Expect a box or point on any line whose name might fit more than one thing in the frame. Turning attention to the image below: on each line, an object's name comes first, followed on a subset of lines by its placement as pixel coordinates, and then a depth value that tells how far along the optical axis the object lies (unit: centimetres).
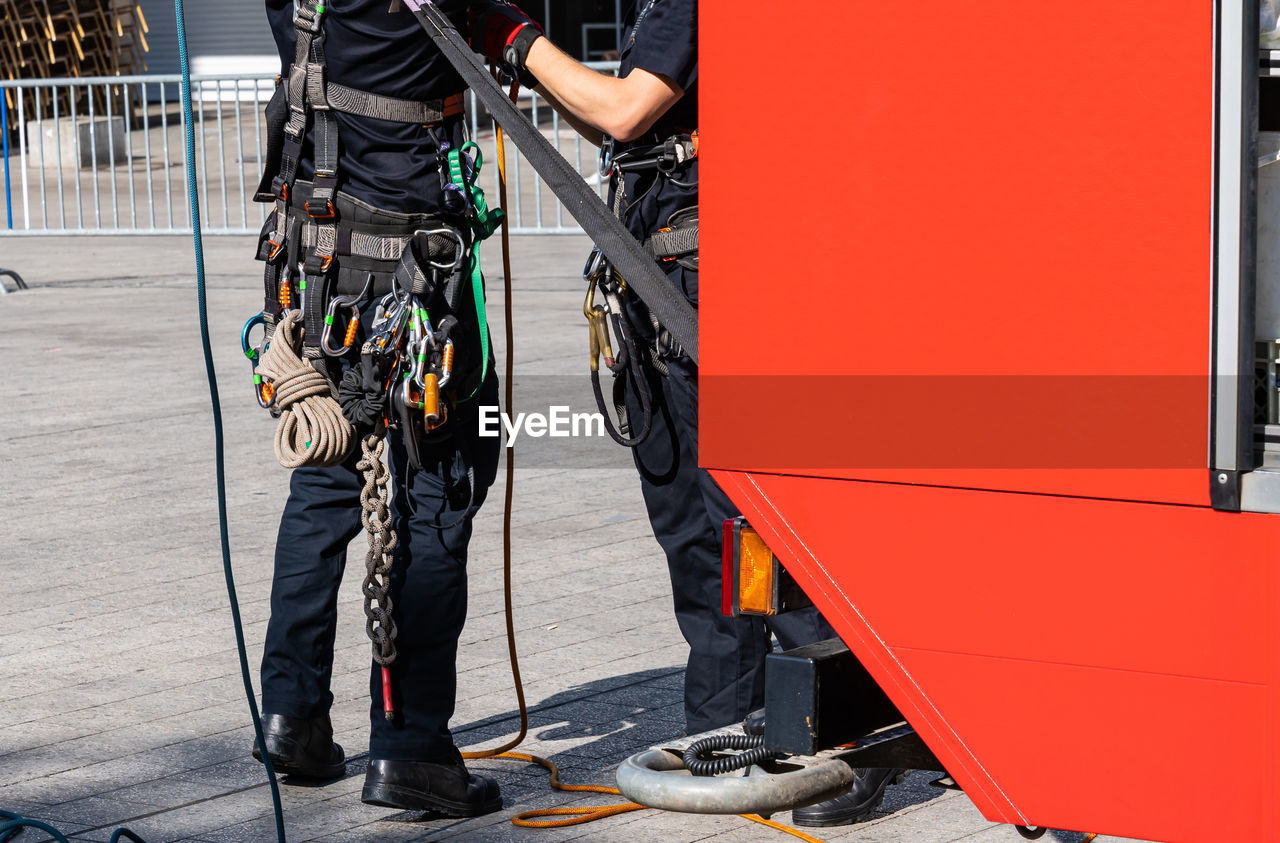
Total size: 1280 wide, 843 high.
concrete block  4084
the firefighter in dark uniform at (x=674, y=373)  700
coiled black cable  563
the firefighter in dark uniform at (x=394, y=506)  751
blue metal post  2731
